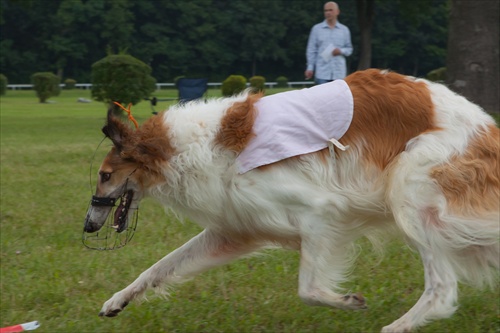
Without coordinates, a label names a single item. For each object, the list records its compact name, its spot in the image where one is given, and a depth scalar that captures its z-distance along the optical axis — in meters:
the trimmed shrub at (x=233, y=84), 33.53
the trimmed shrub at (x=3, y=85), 42.15
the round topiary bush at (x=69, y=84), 51.72
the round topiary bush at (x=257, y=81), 43.94
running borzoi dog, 4.26
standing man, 11.66
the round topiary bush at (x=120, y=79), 23.02
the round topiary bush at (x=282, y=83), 58.41
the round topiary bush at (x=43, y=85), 35.56
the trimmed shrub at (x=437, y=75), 36.49
